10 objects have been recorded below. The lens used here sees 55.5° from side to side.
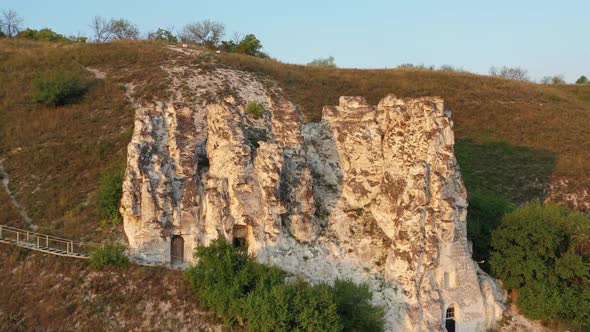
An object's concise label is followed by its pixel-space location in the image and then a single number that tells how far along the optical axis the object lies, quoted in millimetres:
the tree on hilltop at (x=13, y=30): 79125
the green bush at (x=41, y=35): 68125
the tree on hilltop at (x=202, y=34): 80938
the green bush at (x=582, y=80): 100188
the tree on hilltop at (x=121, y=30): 90125
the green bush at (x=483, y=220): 31438
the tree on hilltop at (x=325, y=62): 89188
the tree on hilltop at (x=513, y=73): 117000
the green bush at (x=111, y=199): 30672
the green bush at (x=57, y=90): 45062
